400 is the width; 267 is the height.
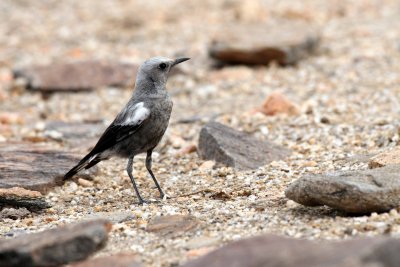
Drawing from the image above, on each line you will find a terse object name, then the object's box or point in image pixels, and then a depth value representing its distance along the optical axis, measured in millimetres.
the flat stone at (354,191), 10031
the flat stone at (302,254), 7223
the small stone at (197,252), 9323
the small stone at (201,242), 9758
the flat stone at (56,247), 8703
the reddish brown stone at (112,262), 8836
